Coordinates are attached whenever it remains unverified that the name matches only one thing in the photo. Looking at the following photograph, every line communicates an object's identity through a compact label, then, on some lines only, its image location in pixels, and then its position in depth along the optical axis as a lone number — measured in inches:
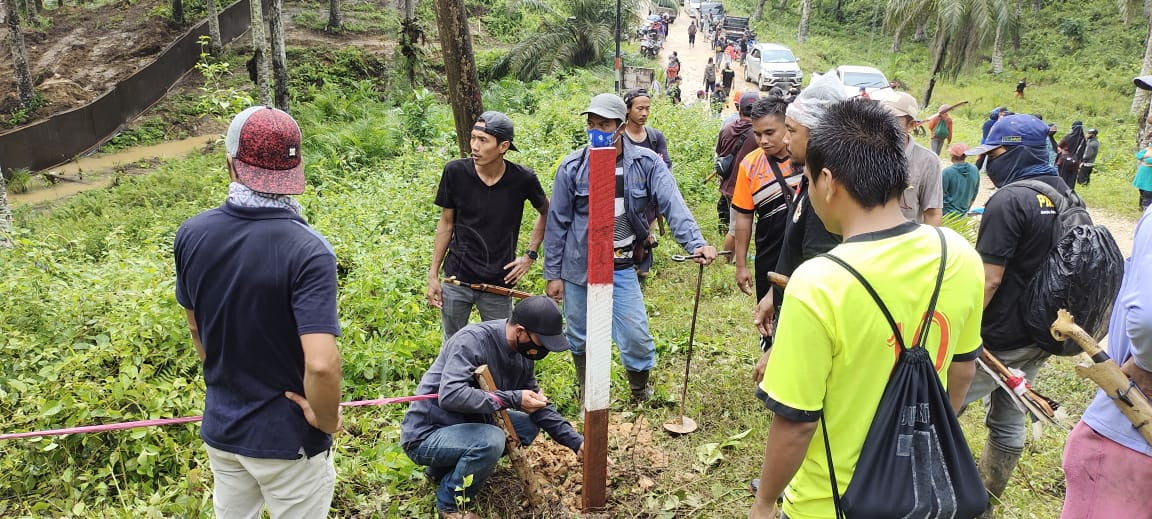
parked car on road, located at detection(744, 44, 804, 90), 937.5
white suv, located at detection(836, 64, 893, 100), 746.2
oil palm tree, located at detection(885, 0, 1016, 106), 852.0
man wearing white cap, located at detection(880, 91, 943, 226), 159.0
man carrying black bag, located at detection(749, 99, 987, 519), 69.8
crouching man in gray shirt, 133.5
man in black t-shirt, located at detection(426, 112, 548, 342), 174.6
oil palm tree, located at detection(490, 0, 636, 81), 872.9
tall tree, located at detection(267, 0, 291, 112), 541.6
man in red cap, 90.4
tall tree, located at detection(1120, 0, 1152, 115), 667.4
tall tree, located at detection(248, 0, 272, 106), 480.7
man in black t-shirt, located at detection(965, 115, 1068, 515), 125.1
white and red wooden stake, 116.0
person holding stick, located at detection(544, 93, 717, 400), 169.6
